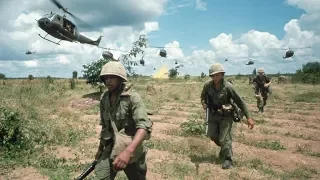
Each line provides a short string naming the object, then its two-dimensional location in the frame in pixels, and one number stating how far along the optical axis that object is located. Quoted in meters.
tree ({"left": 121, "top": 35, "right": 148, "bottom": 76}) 15.09
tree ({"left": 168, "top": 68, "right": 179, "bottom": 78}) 33.88
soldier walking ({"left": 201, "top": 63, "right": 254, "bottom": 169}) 4.49
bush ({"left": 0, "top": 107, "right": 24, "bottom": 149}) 5.27
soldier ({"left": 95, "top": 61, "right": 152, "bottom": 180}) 2.45
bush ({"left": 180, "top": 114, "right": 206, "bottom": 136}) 6.83
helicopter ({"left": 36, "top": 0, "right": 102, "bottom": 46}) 14.28
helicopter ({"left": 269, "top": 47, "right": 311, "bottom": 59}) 25.40
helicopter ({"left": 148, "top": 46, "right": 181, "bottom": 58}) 22.92
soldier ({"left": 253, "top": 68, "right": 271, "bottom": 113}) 9.75
